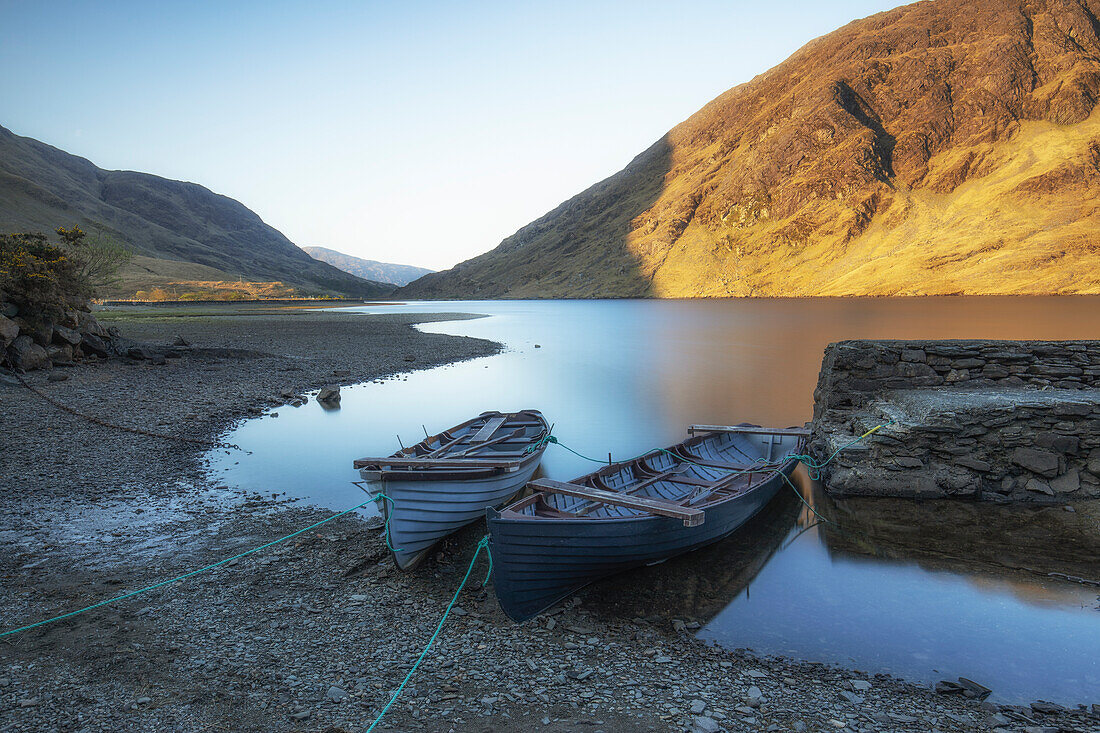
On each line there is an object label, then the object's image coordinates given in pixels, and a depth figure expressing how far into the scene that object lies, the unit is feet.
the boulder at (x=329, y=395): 67.05
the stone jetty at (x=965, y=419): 34.78
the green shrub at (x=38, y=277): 67.36
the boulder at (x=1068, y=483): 34.42
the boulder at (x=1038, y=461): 34.78
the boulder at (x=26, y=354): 66.23
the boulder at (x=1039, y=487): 34.73
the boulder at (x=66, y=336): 73.77
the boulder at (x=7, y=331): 64.13
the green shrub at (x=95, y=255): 87.86
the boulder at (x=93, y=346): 78.33
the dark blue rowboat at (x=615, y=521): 22.54
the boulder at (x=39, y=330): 69.56
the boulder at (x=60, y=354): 71.46
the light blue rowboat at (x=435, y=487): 26.03
